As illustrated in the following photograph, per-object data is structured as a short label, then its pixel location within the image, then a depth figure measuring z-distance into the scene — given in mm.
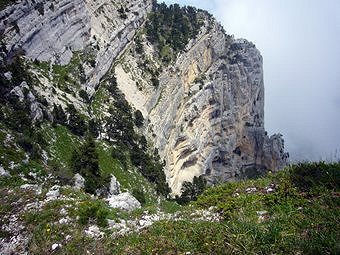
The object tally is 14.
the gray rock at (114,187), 47938
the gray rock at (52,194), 18562
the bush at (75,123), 62688
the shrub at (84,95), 75688
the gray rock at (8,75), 55284
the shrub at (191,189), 79062
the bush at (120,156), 66000
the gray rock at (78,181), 38381
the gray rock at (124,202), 19906
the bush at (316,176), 15016
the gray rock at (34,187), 19266
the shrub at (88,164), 46688
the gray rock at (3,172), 29205
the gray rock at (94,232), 14996
